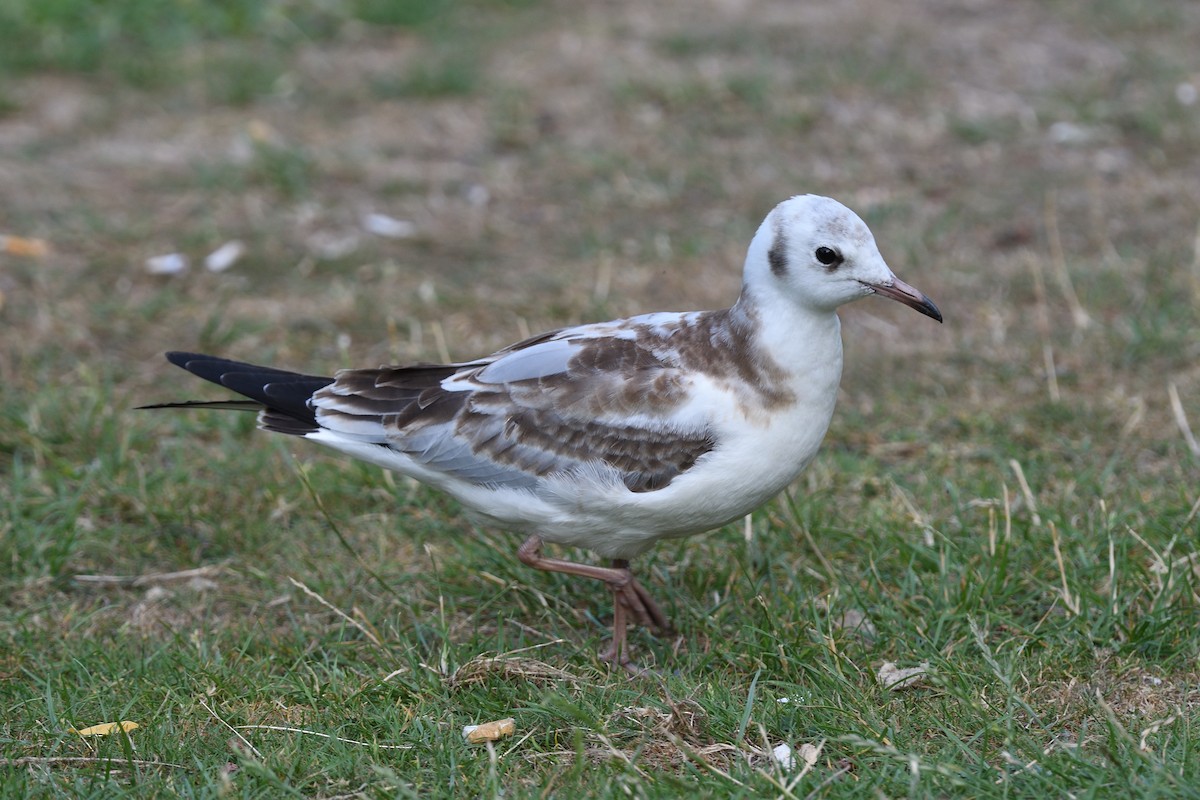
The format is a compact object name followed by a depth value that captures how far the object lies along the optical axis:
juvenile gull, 7.69
